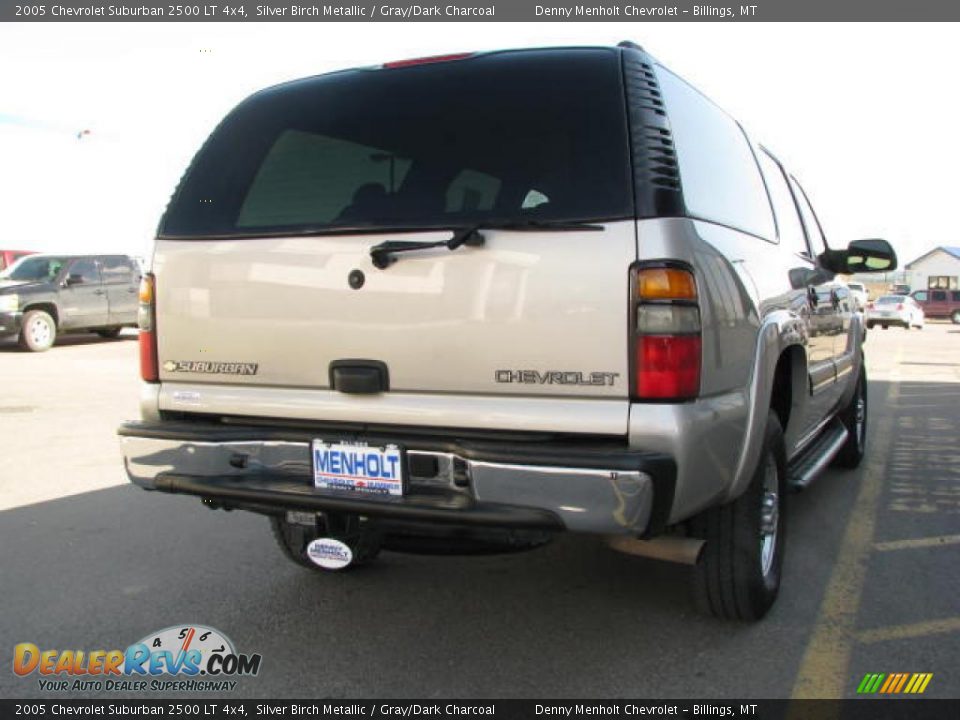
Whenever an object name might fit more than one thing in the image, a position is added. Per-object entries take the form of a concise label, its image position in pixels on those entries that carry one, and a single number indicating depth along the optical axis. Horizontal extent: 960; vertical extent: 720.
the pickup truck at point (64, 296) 14.87
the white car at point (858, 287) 33.91
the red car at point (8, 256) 32.75
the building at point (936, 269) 68.81
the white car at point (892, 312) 32.19
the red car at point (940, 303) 43.99
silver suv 2.53
